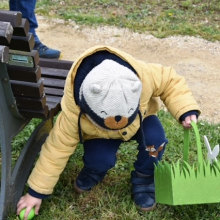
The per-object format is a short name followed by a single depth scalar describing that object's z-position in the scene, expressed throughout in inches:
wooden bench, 57.7
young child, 62.1
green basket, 67.1
